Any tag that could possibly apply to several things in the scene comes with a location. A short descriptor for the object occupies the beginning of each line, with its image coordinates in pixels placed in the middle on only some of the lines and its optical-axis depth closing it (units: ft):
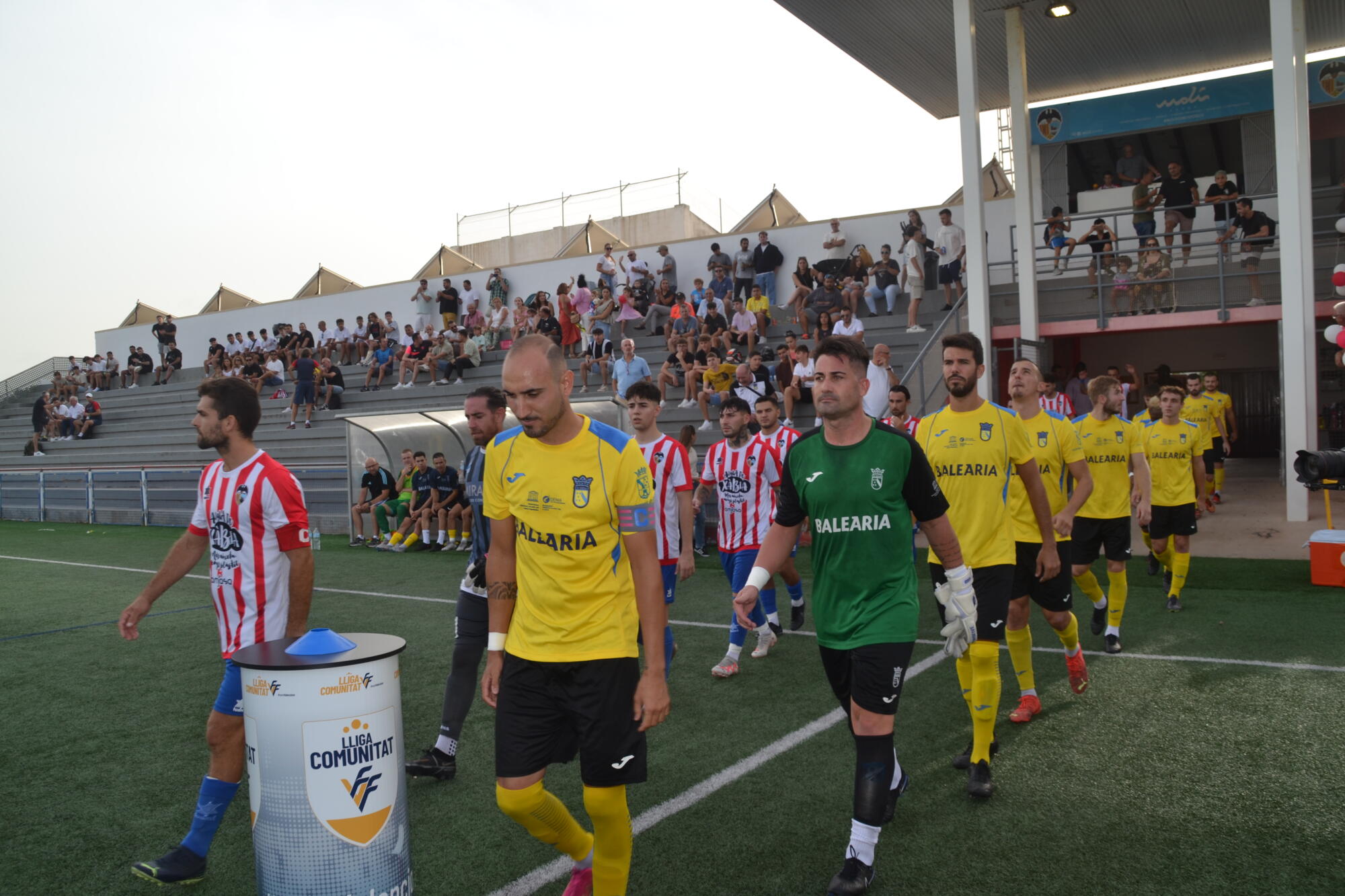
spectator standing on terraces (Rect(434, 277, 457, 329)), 86.94
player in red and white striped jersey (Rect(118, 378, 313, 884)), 13.41
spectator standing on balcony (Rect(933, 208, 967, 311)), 58.95
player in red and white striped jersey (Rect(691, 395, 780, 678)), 24.77
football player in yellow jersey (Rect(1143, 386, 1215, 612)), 29.53
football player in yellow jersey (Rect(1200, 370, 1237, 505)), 52.16
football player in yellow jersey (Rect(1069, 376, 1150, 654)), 25.29
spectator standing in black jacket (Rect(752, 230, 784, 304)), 69.62
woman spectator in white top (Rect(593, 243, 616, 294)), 79.05
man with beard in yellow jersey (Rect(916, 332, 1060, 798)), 16.21
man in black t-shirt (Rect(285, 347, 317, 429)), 78.18
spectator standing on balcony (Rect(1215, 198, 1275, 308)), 52.42
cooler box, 30.53
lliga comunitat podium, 10.66
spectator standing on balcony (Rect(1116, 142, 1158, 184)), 67.77
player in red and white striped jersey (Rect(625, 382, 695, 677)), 23.27
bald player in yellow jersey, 10.64
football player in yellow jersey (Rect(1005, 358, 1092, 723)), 18.80
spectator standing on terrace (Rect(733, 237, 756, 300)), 69.56
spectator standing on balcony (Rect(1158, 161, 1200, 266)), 58.23
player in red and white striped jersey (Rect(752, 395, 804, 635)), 26.71
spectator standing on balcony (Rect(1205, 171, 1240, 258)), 54.33
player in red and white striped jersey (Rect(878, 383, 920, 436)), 35.81
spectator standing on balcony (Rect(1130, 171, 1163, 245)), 59.31
